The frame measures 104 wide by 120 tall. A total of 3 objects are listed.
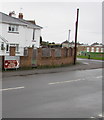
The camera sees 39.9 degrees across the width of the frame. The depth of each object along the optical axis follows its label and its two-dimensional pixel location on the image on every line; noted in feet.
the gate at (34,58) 44.35
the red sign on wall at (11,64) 38.28
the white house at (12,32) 66.43
